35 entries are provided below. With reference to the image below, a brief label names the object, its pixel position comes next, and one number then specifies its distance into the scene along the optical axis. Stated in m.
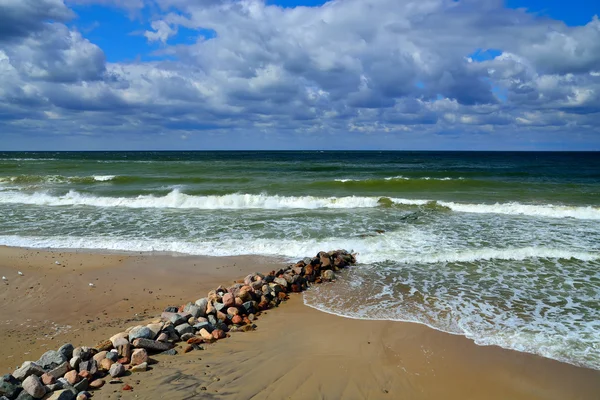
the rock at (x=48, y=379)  4.41
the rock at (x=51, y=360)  4.72
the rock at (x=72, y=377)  4.45
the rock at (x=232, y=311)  6.47
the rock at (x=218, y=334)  5.78
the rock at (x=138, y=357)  4.94
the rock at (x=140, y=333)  5.36
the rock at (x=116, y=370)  4.69
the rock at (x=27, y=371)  4.44
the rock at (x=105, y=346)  5.16
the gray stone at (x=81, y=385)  4.37
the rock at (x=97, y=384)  4.48
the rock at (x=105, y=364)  4.78
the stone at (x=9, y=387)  4.21
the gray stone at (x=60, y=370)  4.54
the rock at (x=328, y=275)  8.60
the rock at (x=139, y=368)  4.82
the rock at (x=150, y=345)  5.22
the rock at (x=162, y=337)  5.46
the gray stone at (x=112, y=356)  4.87
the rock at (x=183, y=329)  5.73
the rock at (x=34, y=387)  4.23
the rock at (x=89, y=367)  4.63
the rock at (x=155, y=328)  5.53
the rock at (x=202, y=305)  6.41
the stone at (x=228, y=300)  6.66
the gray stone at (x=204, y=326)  5.89
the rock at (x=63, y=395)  4.17
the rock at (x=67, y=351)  4.89
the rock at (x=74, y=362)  4.70
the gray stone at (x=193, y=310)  6.30
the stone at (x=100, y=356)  4.88
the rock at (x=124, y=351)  5.01
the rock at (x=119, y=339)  5.13
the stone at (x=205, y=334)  5.73
